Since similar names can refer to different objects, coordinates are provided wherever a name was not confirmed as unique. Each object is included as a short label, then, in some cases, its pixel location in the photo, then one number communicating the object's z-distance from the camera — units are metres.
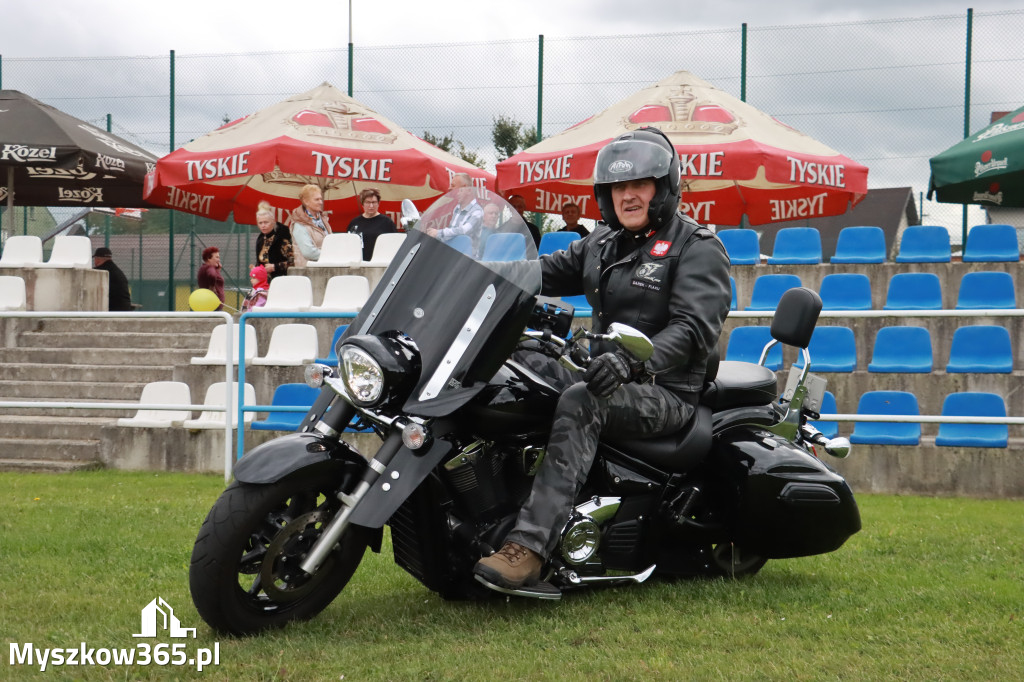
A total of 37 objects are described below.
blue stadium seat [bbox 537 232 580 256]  11.02
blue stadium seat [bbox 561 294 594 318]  7.54
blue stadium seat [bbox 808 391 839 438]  7.87
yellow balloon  11.70
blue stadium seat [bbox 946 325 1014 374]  8.52
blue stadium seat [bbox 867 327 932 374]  8.69
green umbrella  9.80
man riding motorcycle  3.72
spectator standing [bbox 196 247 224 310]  14.27
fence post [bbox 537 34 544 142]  15.20
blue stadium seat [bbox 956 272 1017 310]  9.61
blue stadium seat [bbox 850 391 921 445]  7.86
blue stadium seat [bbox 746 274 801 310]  10.08
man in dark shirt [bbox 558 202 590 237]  11.81
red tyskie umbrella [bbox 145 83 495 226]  11.51
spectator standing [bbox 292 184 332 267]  11.66
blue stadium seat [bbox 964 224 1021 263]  10.70
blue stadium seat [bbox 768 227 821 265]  11.36
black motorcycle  3.49
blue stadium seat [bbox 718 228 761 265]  11.34
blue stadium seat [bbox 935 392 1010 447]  7.74
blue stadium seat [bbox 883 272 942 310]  9.76
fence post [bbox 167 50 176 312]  18.00
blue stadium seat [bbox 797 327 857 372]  8.75
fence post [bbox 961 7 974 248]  13.52
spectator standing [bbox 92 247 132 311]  14.70
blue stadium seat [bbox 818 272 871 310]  9.95
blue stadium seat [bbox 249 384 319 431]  8.38
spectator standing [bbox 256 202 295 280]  11.89
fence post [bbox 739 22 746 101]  14.41
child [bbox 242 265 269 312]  11.34
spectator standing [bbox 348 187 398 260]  11.81
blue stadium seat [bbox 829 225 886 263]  11.13
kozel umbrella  12.69
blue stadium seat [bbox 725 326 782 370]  8.31
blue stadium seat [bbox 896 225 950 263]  10.80
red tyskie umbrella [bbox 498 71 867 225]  10.53
